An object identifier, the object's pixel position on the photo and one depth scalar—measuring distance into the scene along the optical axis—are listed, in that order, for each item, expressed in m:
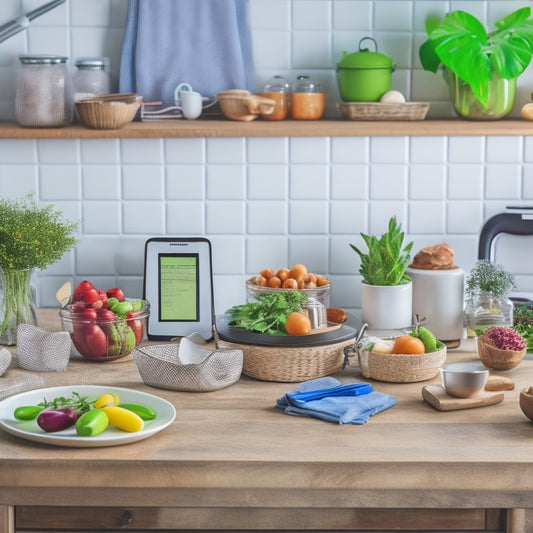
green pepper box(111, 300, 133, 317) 2.16
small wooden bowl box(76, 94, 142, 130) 2.34
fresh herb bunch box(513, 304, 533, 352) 2.28
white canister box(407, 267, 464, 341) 2.33
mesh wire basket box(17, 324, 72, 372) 2.10
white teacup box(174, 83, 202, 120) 2.43
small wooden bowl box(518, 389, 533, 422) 1.76
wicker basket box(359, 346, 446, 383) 2.03
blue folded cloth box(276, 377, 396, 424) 1.81
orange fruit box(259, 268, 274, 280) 2.34
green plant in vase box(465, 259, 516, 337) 2.31
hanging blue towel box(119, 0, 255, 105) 2.46
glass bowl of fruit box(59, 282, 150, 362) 2.15
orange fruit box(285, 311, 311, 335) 2.08
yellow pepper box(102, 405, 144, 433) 1.69
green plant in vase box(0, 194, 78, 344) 2.16
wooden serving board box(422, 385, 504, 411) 1.87
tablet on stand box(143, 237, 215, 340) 2.38
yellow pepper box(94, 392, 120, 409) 1.77
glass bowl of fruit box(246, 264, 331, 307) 2.30
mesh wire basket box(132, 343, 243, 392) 1.96
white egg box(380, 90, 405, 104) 2.41
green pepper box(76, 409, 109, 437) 1.66
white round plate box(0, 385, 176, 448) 1.66
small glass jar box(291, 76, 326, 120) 2.45
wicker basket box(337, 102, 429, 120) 2.41
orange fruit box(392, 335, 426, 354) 2.04
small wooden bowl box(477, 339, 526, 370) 2.11
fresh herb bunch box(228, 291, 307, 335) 2.12
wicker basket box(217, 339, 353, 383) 2.04
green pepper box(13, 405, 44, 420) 1.73
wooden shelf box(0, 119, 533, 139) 2.38
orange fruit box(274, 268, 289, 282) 2.33
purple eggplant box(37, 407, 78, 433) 1.68
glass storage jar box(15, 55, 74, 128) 2.37
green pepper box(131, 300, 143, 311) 2.21
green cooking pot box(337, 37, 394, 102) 2.39
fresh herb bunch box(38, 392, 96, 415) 1.76
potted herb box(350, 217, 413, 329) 2.29
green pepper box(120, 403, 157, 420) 1.76
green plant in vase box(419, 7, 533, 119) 2.36
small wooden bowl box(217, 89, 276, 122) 2.40
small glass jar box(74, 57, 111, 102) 2.44
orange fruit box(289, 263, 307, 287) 2.33
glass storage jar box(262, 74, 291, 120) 2.45
